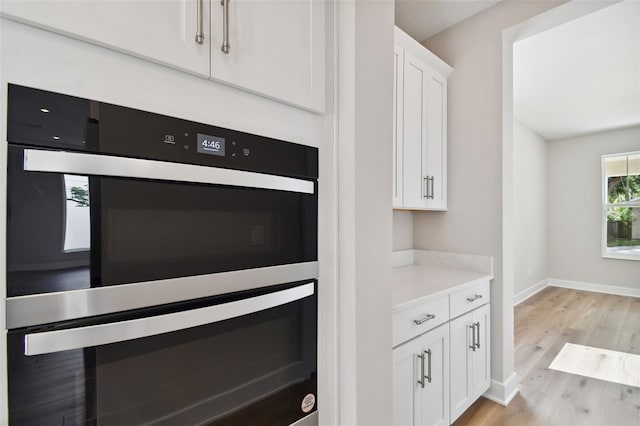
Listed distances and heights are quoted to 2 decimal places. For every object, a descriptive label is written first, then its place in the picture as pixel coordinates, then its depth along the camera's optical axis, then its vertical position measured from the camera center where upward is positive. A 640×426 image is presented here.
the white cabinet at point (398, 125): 1.94 +0.57
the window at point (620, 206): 5.09 +0.15
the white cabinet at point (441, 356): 1.46 -0.78
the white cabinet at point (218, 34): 0.57 +0.40
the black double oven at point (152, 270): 0.53 -0.12
